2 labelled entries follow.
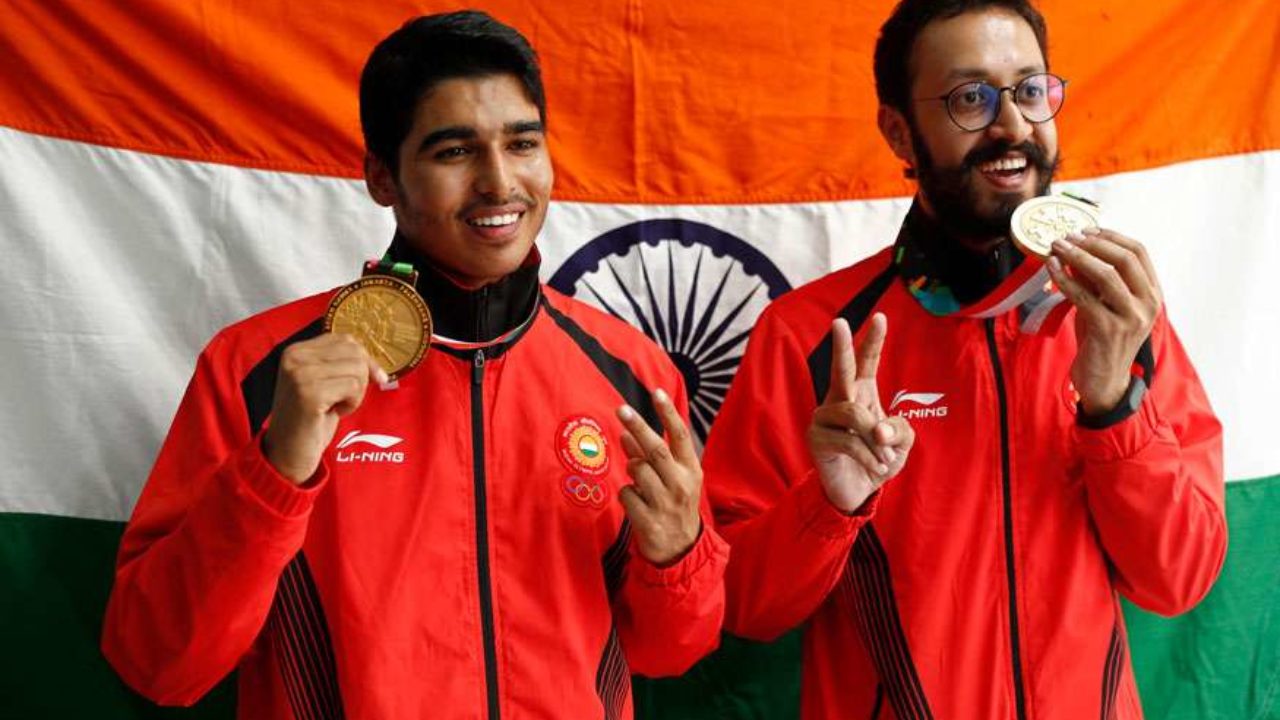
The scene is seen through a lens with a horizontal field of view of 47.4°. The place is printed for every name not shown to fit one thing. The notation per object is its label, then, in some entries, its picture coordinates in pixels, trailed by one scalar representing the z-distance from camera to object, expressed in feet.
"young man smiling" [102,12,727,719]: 6.67
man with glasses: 7.59
